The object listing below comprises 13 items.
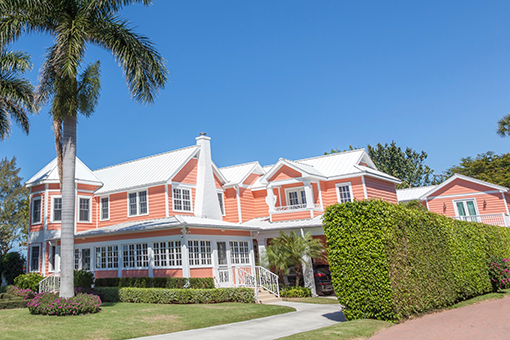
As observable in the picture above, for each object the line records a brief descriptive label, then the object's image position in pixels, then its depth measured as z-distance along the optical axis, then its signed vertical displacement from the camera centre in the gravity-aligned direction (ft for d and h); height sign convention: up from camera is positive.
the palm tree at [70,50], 48.26 +28.84
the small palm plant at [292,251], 66.64 +0.29
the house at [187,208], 66.59 +11.62
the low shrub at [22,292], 64.54 -2.13
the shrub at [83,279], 64.80 -0.84
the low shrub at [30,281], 74.02 -0.34
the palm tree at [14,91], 73.00 +35.69
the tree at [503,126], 146.82 +40.22
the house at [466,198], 95.62 +9.63
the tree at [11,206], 154.10 +30.13
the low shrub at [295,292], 67.21 -6.75
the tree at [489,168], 152.17 +28.20
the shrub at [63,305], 45.27 -3.40
